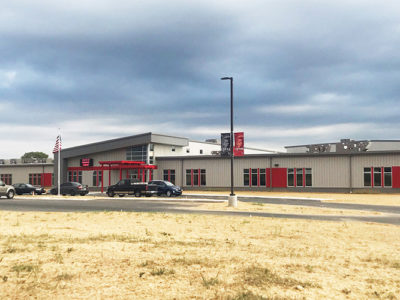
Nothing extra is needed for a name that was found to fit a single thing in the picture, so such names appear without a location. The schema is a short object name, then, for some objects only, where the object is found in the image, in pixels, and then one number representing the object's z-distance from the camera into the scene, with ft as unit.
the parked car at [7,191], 123.65
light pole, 88.49
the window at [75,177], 211.00
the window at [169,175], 189.06
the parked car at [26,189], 151.74
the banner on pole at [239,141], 164.21
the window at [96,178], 204.03
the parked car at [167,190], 134.00
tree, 509.43
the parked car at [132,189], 132.87
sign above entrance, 195.83
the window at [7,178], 252.42
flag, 143.31
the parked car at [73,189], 144.46
